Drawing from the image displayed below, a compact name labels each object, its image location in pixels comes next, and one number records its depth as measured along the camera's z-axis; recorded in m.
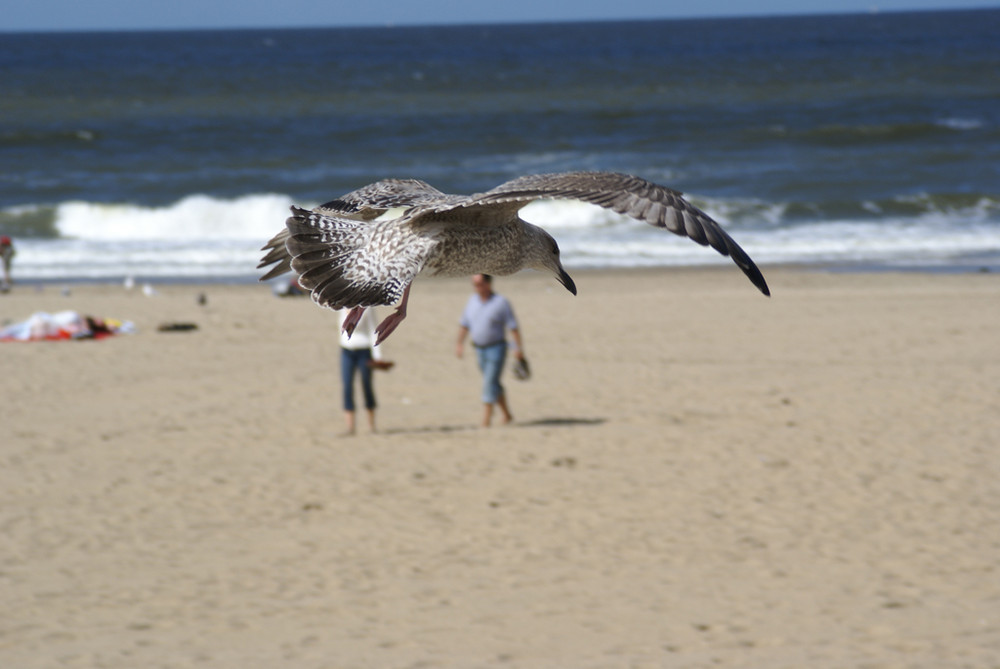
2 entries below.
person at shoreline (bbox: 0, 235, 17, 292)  35.66
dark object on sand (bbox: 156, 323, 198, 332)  29.19
